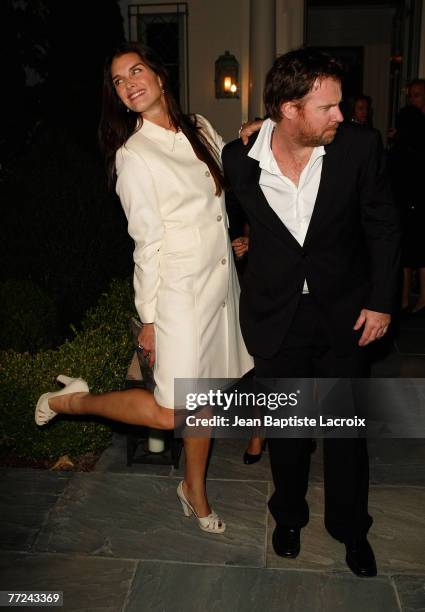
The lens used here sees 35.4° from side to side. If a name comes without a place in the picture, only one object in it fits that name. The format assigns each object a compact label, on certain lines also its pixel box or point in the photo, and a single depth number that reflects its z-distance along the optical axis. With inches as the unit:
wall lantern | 436.5
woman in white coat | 108.6
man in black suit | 100.9
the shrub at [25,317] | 174.6
